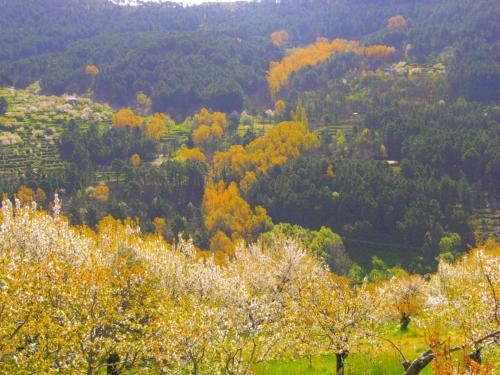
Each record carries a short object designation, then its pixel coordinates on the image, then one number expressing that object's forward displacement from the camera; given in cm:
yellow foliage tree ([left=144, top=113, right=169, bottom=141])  18138
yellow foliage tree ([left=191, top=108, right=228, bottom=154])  17638
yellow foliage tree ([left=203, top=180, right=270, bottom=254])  11231
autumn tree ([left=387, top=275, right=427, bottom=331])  4481
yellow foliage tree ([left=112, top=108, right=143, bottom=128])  18838
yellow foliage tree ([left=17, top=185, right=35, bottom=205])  11144
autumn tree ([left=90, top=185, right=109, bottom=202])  12988
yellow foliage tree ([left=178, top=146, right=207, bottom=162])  15825
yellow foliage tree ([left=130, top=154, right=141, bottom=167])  15902
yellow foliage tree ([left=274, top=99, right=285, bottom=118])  19084
